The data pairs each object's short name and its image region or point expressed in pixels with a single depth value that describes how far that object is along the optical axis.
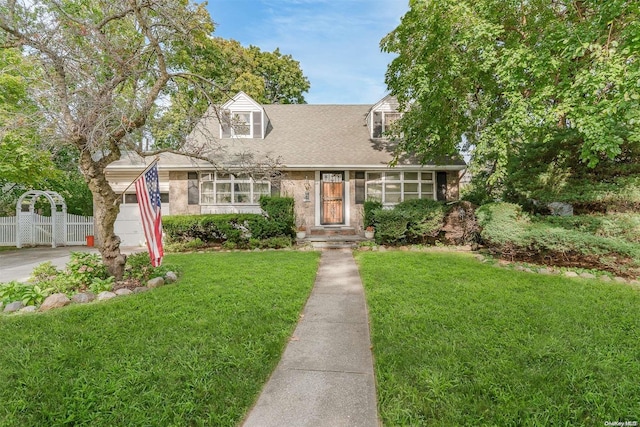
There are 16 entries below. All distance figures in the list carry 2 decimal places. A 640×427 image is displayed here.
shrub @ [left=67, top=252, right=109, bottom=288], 5.36
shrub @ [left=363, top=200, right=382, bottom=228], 10.80
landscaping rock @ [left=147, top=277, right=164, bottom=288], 5.49
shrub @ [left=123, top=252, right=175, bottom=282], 5.88
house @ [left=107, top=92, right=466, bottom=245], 12.01
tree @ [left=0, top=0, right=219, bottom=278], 4.80
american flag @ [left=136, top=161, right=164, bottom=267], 4.84
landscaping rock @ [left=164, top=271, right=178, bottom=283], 5.83
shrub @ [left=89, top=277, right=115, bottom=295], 5.11
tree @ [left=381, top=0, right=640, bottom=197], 5.39
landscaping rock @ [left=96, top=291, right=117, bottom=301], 4.89
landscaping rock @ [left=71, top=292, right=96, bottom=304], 4.75
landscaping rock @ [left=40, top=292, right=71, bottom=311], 4.50
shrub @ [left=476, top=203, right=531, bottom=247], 7.36
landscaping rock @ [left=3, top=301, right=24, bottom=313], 4.46
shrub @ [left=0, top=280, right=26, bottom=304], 4.64
